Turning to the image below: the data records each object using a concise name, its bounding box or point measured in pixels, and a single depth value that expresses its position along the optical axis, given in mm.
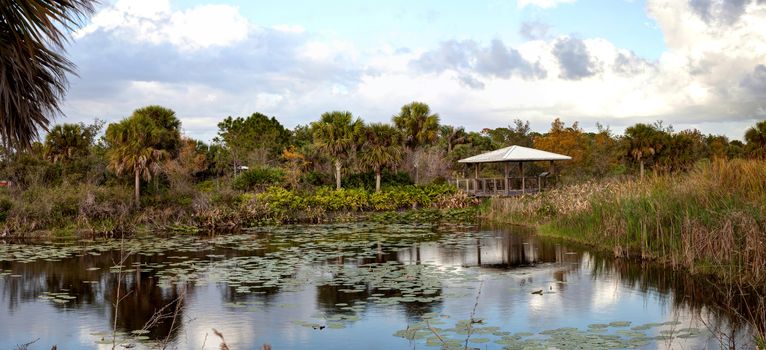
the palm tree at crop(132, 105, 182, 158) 31706
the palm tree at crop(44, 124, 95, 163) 30344
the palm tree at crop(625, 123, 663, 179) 39531
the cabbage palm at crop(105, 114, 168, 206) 25000
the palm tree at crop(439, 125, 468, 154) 47875
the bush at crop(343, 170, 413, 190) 35344
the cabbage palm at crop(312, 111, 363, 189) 33562
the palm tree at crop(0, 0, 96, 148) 5930
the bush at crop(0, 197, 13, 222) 22842
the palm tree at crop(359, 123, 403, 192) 33625
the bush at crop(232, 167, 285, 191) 32969
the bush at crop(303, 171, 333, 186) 34750
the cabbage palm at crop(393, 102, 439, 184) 43969
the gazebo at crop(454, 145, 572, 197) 31719
